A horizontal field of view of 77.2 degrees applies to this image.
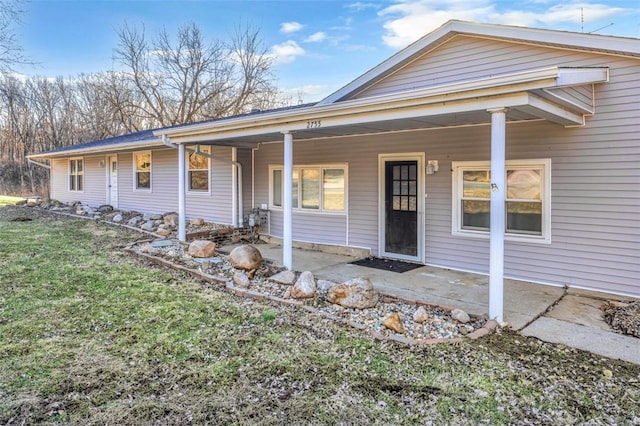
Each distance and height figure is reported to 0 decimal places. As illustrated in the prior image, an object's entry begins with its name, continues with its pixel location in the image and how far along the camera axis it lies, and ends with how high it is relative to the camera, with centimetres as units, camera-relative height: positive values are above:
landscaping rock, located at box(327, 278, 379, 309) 485 -118
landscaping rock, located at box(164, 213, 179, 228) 1067 -58
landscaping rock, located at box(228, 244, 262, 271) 641 -97
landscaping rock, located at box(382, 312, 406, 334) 417 -131
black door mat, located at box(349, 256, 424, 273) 689 -118
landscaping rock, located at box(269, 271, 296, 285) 585 -117
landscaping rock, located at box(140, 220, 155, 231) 1062 -74
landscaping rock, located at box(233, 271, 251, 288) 579 -119
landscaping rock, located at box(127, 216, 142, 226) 1137 -64
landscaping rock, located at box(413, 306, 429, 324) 439 -130
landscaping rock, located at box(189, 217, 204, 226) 1051 -62
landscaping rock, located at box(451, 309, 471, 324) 441 -131
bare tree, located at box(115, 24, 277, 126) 2489 +795
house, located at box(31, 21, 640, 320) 485 +66
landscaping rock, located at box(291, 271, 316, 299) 520 -118
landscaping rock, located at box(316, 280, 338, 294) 547 -121
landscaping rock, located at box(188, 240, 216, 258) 742 -94
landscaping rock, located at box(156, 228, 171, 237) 973 -82
